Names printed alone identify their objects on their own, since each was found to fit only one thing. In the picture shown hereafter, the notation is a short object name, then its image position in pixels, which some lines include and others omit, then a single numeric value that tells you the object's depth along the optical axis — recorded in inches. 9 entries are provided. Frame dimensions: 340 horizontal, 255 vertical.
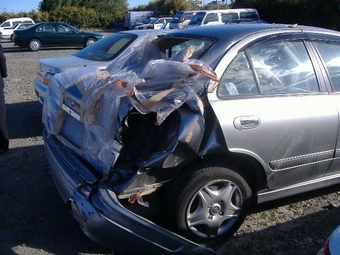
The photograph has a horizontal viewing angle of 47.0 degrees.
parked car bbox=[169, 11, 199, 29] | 985.2
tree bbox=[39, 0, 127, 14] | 2165.5
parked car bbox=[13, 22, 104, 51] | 826.2
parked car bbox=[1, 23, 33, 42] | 1094.6
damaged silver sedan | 110.9
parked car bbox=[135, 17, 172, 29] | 1264.0
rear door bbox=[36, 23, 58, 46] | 831.7
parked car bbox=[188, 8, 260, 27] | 809.5
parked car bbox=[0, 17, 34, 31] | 1141.1
